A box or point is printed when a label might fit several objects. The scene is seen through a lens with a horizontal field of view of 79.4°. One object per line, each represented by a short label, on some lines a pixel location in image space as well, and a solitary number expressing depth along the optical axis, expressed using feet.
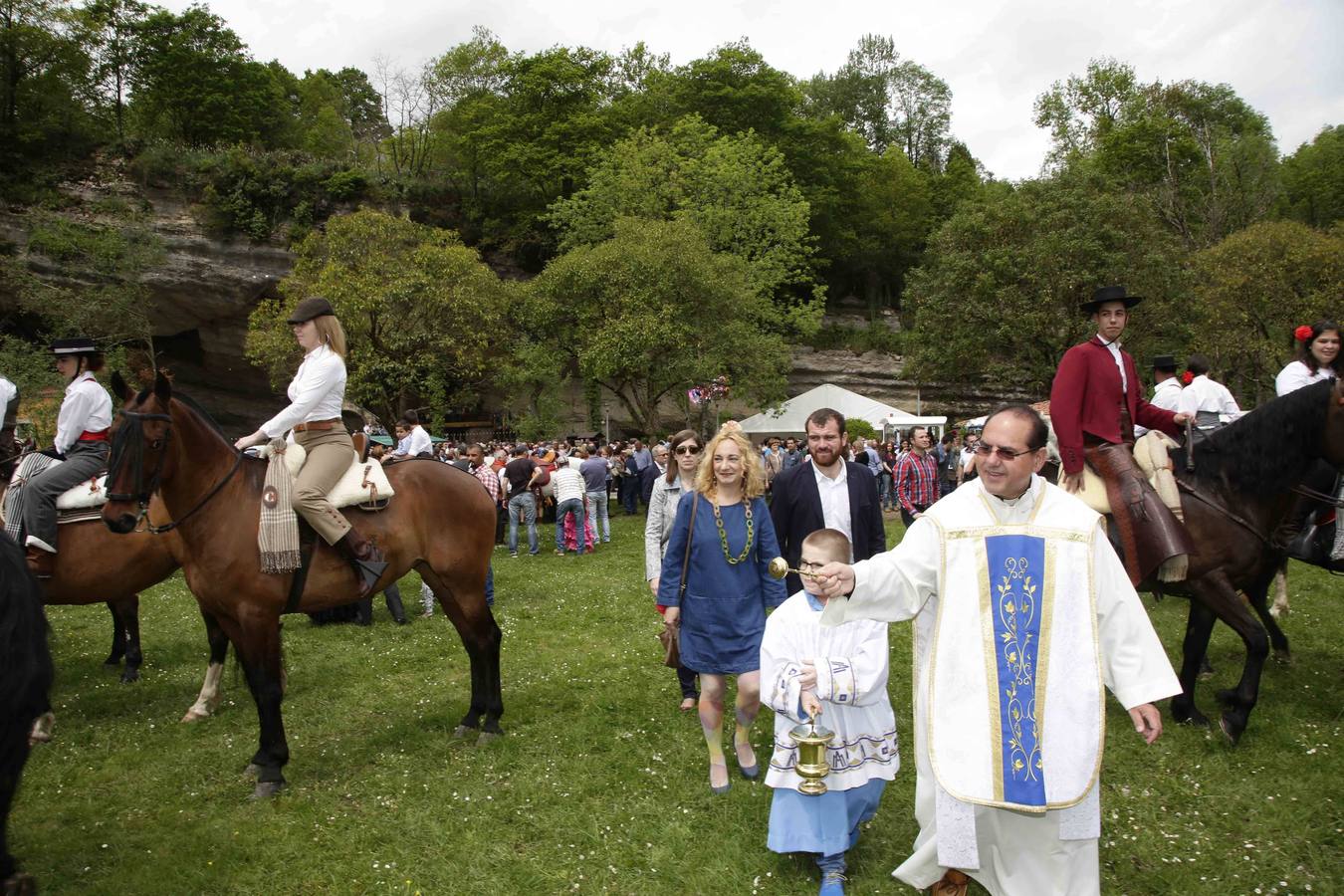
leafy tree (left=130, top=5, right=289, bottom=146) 117.70
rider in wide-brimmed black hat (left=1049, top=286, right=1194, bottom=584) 17.67
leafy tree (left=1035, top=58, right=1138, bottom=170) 141.90
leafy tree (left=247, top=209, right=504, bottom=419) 82.07
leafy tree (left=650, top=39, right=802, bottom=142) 140.15
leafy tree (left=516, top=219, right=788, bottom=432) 84.43
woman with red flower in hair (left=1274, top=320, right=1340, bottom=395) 20.10
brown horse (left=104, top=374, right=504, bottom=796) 16.83
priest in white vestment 9.45
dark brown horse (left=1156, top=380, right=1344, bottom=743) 17.92
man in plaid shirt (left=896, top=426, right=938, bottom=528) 45.34
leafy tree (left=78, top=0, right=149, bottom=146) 113.39
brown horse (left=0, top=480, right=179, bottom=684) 21.48
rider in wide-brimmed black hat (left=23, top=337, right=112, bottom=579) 20.70
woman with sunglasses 19.98
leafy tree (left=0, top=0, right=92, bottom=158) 99.91
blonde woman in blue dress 15.39
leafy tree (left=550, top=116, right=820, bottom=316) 108.99
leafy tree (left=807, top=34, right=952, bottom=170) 199.41
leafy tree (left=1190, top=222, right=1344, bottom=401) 84.38
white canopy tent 95.80
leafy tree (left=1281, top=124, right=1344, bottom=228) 138.00
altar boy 12.09
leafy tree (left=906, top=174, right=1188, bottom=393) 90.12
